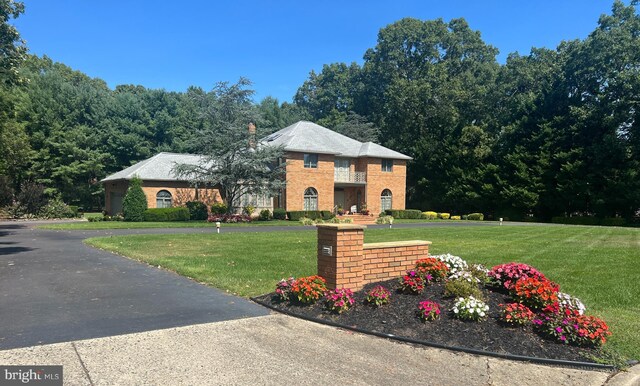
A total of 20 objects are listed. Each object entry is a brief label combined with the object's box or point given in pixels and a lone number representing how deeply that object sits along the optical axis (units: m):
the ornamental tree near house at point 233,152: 30.55
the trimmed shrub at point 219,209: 32.56
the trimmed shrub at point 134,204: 29.23
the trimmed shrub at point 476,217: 40.62
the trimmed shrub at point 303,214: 33.00
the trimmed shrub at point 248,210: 33.38
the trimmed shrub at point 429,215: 40.38
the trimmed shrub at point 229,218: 29.73
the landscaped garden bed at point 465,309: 5.07
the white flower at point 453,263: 7.26
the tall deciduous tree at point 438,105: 45.53
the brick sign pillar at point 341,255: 6.54
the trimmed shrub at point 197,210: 31.92
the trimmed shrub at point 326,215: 33.76
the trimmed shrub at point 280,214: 33.69
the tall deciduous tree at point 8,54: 15.17
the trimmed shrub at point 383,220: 32.44
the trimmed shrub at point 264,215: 32.53
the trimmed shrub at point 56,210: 34.38
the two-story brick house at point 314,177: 33.53
